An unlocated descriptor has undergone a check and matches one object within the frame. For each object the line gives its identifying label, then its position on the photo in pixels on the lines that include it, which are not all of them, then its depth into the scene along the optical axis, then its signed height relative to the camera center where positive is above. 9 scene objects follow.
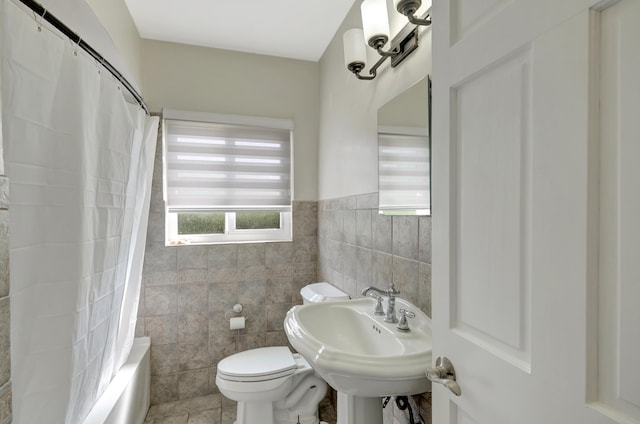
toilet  1.58 -0.92
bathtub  1.37 -0.91
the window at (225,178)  2.12 +0.25
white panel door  0.40 +0.00
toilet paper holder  2.19 -0.73
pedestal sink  0.82 -0.44
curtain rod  0.93 +0.64
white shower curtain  0.83 -0.01
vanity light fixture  1.20 +0.72
